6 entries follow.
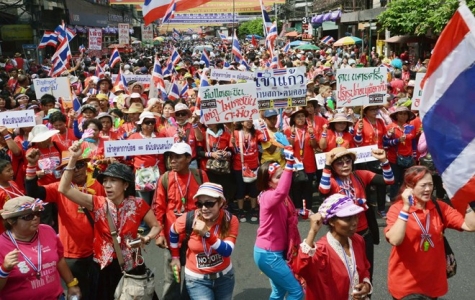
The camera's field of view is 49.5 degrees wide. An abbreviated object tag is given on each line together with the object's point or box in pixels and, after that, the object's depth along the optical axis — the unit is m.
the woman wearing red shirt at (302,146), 7.75
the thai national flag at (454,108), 2.81
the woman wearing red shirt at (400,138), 7.64
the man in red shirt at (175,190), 4.88
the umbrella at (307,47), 30.87
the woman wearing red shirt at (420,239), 3.80
